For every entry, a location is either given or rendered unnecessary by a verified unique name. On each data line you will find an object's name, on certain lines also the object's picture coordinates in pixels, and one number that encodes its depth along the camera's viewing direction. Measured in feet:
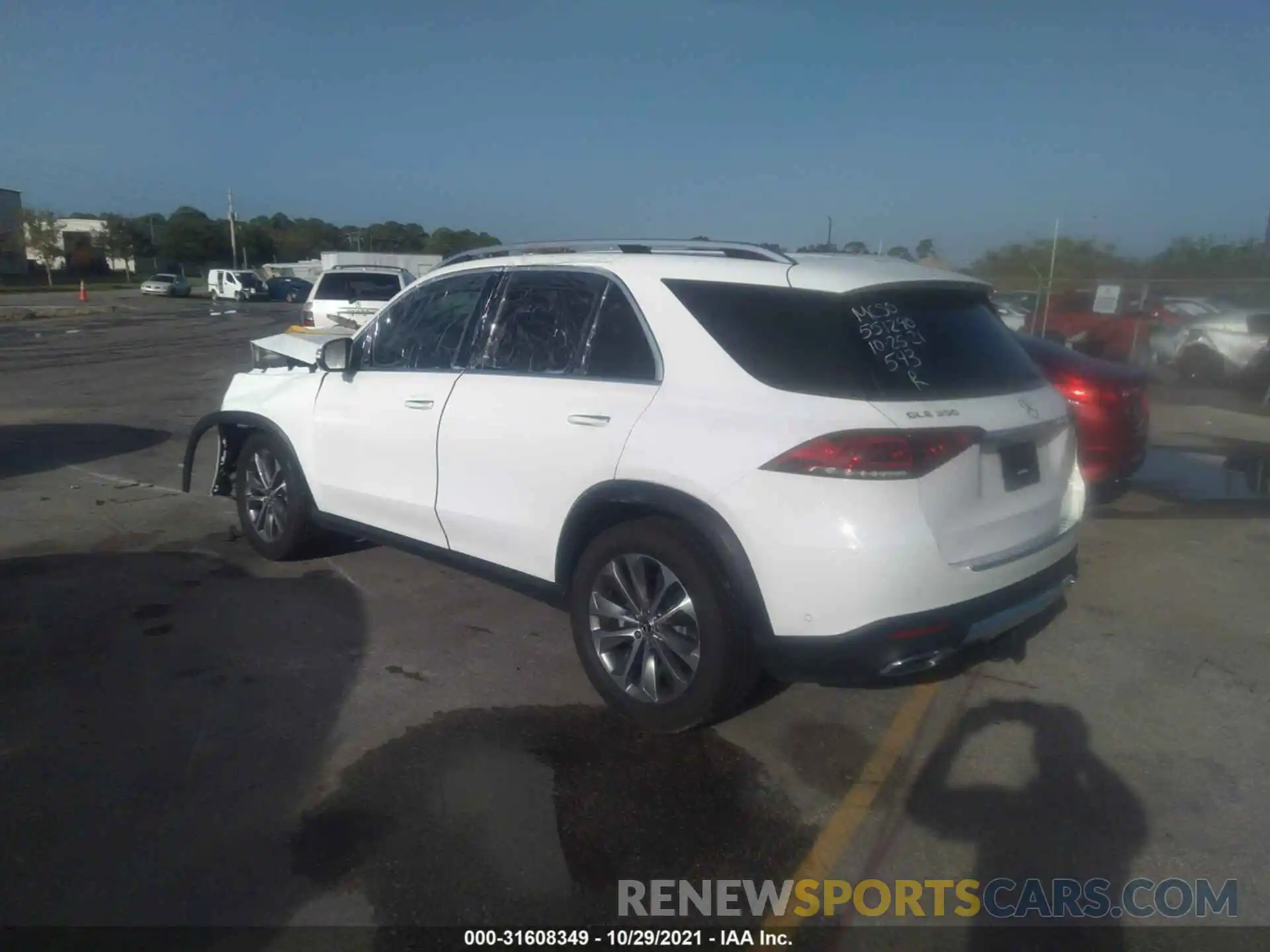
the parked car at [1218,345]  54.70
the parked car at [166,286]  177.37
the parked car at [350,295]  49.32
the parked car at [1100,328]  60.03
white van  174.50
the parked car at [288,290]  183.52
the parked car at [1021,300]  72.74
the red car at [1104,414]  22.24
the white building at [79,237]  265.75
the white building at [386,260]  95.86
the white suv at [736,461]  11.07
